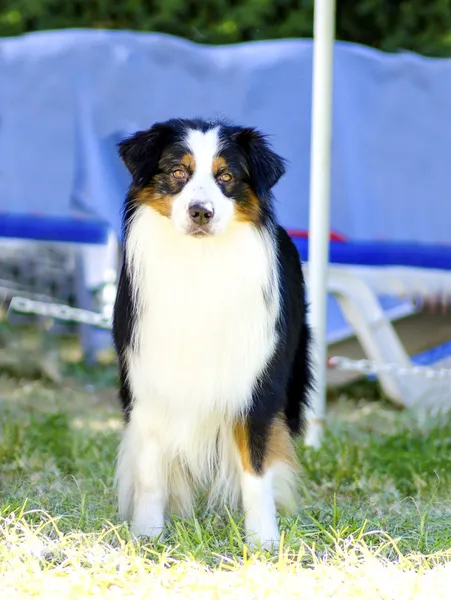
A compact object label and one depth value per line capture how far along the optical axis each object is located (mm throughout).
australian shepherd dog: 6102
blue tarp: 12352
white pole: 8789
